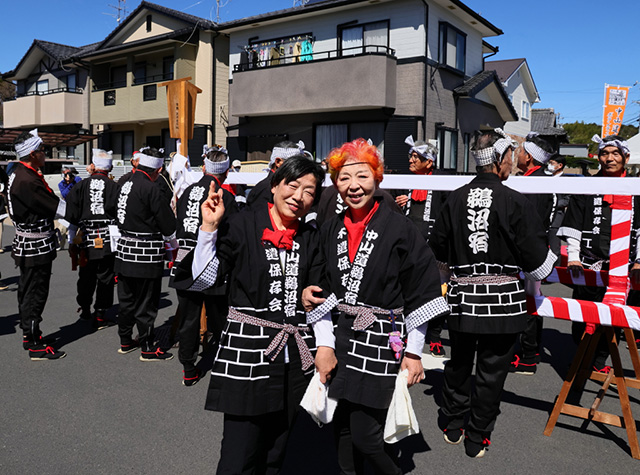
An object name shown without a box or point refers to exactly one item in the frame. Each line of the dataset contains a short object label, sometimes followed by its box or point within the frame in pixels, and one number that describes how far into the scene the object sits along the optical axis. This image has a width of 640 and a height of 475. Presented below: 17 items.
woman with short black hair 2.46
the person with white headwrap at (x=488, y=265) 3.38
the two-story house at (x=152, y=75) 20.75
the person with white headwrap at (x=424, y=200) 5.78
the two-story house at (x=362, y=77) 15.93
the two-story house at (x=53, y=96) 26.27
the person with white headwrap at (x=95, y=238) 6.34
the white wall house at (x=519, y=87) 26.66
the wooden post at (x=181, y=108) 6.46
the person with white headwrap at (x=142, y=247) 5.30
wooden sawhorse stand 3.68
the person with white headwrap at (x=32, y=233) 5.15
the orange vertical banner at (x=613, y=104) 18.83
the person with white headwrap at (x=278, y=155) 5.09
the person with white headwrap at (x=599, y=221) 4.79
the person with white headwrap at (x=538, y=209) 5.08
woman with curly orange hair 2.61
